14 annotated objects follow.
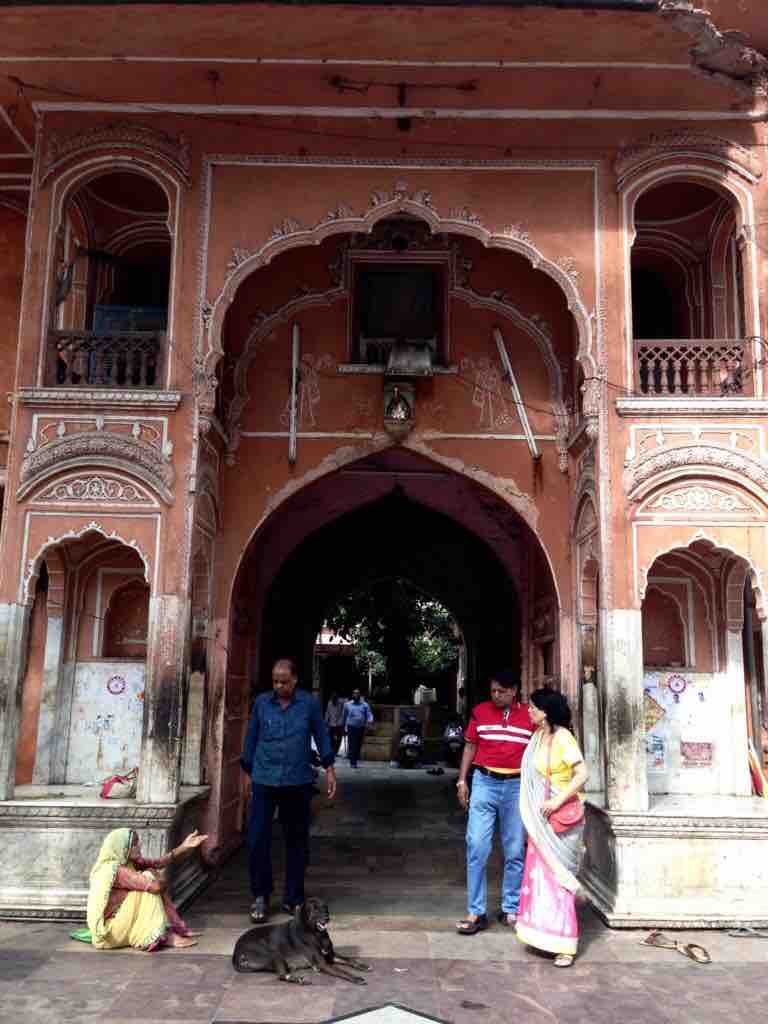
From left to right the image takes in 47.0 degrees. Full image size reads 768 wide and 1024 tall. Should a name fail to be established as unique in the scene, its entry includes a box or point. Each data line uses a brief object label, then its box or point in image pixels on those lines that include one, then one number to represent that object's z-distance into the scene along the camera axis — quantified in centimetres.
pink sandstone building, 709
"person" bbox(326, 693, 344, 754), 1750
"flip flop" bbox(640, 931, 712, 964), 568
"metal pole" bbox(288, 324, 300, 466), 915
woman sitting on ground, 551
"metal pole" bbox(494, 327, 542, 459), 915
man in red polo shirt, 604
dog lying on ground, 515
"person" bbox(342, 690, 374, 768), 1706
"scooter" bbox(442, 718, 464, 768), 1736
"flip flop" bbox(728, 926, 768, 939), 620
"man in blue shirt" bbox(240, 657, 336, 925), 625
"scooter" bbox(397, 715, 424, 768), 1766
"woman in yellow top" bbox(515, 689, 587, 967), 547
